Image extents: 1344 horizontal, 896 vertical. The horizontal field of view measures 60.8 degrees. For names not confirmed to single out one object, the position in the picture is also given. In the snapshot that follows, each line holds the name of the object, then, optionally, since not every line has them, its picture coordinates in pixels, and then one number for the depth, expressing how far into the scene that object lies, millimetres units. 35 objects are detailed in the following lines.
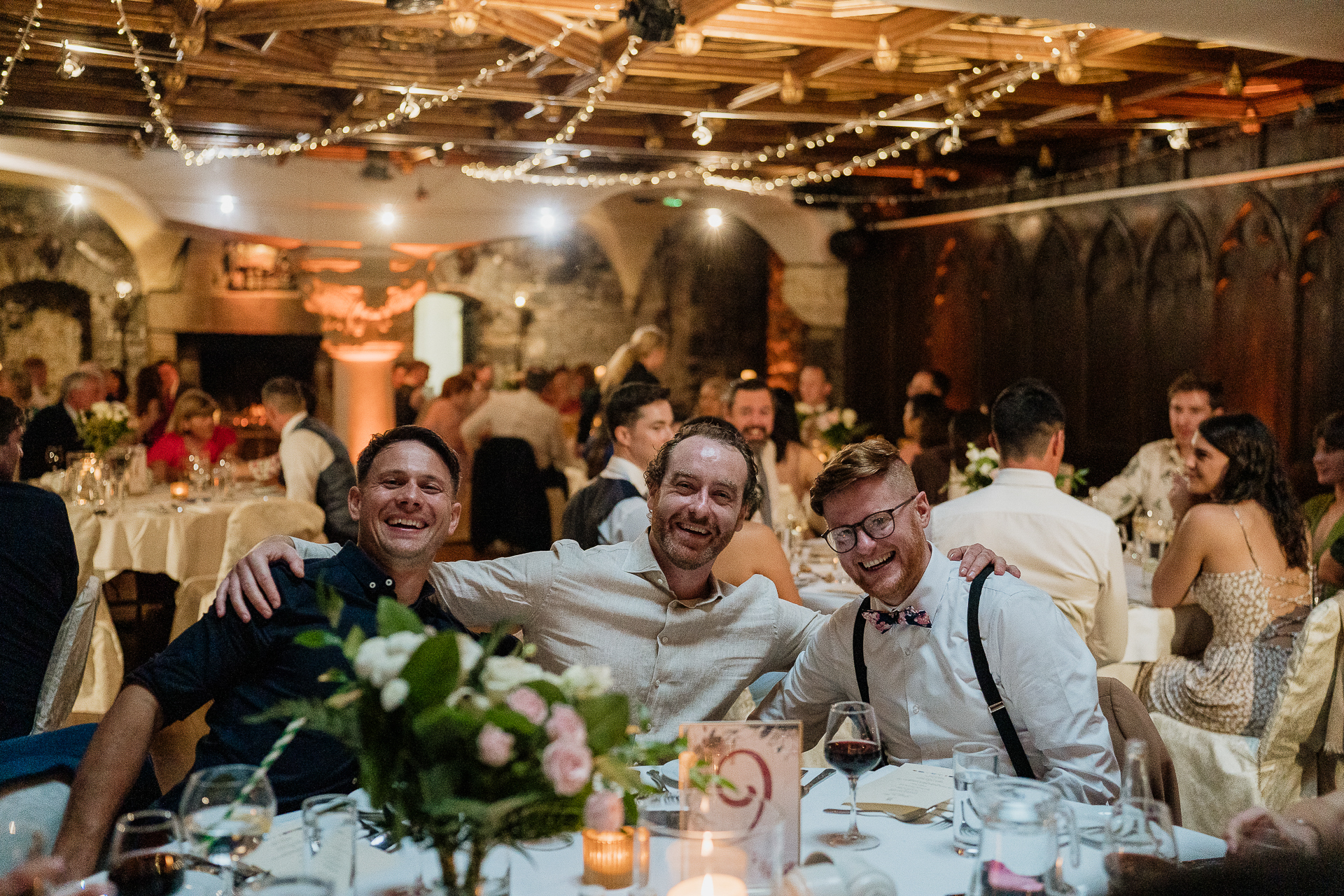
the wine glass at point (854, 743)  1756
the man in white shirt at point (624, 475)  3969
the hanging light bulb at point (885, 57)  5578
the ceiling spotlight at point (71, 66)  5719
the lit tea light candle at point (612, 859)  1515
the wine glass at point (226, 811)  1371
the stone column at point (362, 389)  11070
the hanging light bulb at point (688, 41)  5152
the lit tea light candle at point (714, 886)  1275
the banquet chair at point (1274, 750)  3113
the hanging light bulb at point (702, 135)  7250
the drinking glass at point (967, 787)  1688
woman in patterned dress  3541
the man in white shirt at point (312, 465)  6109
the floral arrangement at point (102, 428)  6336
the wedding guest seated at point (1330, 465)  4094
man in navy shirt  1918
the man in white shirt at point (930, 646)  2084
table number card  1547
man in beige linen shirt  2414
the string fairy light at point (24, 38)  5160
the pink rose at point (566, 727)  1179
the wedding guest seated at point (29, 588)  2809
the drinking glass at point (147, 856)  1284
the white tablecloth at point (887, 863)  1533
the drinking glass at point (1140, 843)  1424
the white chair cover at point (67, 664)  2855
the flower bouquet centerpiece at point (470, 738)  1172
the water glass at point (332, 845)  1302
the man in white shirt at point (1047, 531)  3533
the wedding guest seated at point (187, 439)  6926
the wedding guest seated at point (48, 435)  6719
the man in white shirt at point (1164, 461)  5680
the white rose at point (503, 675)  1205
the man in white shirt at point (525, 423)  8492
